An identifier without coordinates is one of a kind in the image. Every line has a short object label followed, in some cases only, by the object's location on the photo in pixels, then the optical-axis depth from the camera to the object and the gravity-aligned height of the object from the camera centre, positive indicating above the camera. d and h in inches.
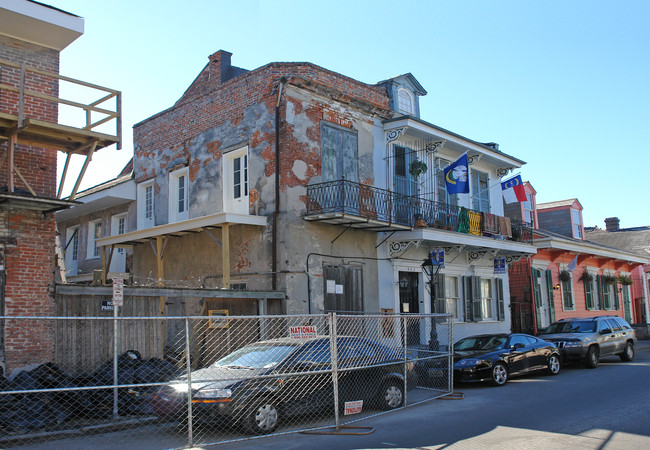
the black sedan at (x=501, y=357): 533.6 -56.3
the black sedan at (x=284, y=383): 323.9 -46.8
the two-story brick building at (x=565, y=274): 994.1 +38.0
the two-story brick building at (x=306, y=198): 628.7 +121.6
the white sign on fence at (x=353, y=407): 355.6 -63.4
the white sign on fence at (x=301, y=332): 340.5 -16.5
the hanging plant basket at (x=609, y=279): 1197.1 +30.1
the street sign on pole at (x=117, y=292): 392.5 +10.7
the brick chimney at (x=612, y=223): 1674.5 +198.2
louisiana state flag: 726.5 +149.8
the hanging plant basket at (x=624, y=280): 1231.5 +28.0
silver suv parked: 663.8 -50.0
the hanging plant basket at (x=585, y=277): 1120.4 +33.1
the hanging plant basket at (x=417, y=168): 723.4 +160.1
